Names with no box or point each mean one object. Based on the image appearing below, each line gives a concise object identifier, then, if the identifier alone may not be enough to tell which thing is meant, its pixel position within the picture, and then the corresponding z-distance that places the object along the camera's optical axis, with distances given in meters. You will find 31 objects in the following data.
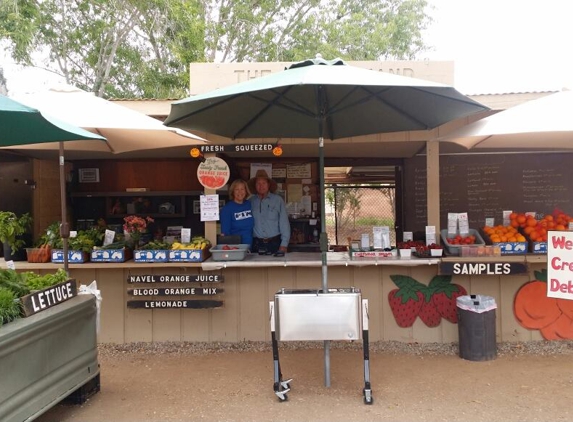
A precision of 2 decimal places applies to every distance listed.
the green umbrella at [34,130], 2.93
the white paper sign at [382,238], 4.41
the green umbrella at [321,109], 2.94
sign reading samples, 4.27
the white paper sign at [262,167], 6.88
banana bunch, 4.50
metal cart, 3.21
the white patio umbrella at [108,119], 3.78
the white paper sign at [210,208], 4.61
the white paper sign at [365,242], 4.44
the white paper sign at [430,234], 4.48
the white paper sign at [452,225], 4.59
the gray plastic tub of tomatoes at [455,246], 4.38
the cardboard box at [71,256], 4.44
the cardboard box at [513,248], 4.36
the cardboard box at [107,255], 4.43
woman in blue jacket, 5.06
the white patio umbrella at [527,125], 3.47
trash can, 4.07
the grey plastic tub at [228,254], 4.39
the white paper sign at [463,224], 4.55
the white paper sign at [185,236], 4.66
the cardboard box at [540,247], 4.35
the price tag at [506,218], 4.74
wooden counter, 4.50
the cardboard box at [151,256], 4.43
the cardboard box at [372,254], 4.35
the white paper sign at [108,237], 4.56
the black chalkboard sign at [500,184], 6.89
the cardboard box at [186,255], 4.43
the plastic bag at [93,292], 3.61
